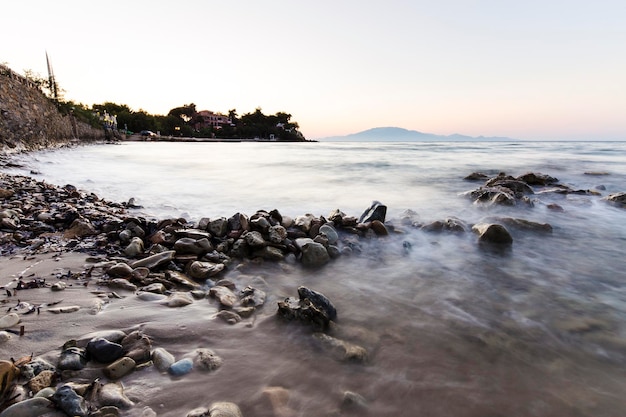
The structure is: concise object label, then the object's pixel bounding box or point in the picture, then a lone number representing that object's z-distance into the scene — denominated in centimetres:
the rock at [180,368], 170
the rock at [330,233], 399
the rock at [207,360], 177
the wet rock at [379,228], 457
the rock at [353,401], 158
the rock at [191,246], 335
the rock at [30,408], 128
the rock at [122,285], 258
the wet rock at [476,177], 1113
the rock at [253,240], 354
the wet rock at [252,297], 253
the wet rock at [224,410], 142
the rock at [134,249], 329
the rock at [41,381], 144
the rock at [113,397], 144
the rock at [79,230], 370
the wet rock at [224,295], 249
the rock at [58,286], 243
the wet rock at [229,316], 227
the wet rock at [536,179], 976
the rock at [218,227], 383
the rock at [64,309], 211
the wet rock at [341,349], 194
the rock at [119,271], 277
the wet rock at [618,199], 682
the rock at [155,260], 297
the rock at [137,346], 176
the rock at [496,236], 424
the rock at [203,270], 296
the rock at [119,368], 161
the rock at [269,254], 347
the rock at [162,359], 172
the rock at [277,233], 371
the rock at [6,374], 138
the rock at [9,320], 185
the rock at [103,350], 170
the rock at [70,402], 134
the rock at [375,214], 486
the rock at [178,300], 242
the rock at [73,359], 161
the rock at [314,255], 347
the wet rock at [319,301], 238
